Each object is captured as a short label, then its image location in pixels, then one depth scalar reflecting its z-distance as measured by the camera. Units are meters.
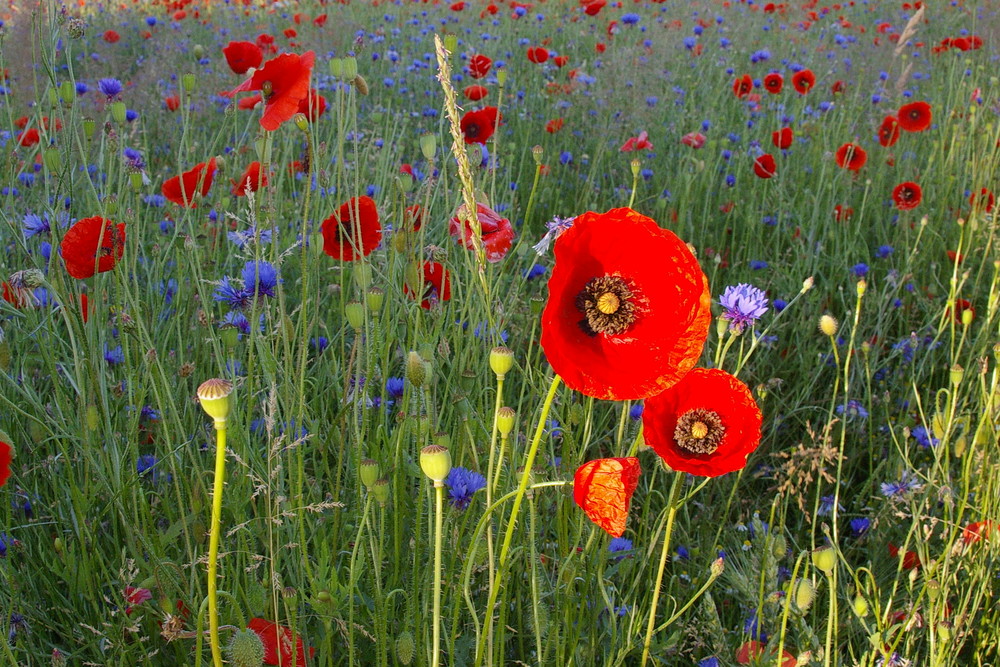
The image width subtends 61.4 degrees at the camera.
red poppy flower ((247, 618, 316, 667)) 1.04
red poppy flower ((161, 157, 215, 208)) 1.68
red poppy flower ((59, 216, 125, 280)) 1.36
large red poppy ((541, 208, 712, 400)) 0.85
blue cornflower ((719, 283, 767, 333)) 1.34
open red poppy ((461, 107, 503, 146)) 2.27
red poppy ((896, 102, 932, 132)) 3.25
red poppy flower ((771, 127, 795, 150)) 3.13
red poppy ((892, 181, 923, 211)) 2.80
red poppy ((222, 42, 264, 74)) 2.00
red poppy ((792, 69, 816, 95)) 3.67
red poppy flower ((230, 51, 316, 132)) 1.34
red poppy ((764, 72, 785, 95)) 3.98
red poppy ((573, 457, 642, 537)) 0.87
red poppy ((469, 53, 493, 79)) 3.03
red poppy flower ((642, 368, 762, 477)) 1.04
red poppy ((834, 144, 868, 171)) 2.95
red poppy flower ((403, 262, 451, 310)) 1.66
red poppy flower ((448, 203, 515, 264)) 1.35
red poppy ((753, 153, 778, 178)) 2.97
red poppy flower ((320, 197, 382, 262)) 1.60
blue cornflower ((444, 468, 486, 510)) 1.25
